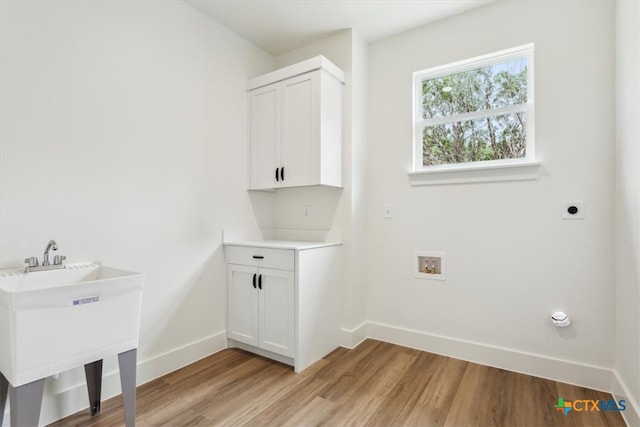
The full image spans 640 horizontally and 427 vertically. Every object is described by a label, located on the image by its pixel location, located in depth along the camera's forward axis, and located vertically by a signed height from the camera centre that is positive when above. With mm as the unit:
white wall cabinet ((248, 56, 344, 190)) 2578 +676
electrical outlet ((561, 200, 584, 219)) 2102 -34
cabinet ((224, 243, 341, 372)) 2309 -724
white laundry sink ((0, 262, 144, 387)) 1275 -485
